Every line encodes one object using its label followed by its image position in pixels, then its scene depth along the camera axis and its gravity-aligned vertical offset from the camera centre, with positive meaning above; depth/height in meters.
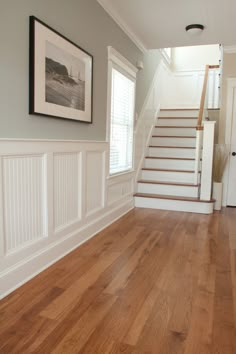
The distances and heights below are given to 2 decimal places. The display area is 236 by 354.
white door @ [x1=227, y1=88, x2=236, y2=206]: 4.82 -0.31
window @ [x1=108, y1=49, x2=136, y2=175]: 3.60 +0.41
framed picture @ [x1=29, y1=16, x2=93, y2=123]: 2.04 +0.55
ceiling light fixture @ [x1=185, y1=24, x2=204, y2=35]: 3.49 +1.44
